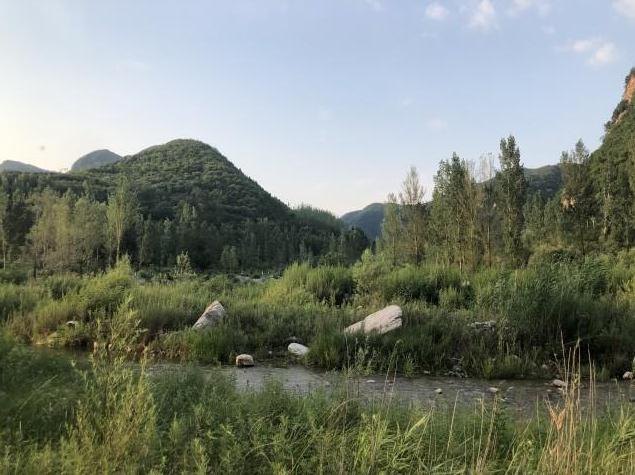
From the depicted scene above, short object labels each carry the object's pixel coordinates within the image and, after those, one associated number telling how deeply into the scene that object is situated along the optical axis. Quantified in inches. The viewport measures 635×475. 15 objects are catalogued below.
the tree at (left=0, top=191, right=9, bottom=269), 1218.3
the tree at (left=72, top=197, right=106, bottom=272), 1397.6
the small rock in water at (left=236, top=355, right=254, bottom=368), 275.7
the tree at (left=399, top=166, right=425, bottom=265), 1156.5
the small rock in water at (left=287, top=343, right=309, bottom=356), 290.7
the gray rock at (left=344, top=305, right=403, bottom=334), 292.7
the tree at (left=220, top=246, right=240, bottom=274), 2317.9
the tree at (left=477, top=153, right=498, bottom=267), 904.9
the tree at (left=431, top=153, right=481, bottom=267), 910.4
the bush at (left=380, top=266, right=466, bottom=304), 422.9
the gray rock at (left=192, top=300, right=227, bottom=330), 322.9
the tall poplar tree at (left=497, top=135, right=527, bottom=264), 962.9
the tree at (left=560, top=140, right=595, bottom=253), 1270.9
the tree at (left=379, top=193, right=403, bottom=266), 1297.6
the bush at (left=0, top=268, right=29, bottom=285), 618.7
